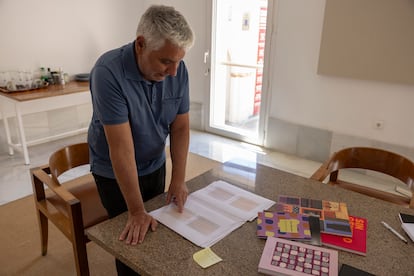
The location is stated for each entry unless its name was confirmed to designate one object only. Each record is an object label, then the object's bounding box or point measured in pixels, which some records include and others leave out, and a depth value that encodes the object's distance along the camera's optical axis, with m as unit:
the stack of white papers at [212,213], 1.17
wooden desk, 3.28
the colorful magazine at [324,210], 1.18
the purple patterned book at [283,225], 1.15
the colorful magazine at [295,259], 0.99
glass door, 3.85
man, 1.16
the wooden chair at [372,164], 1.74
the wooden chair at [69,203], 1.63
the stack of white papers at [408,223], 1.16
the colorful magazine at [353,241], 1.09
